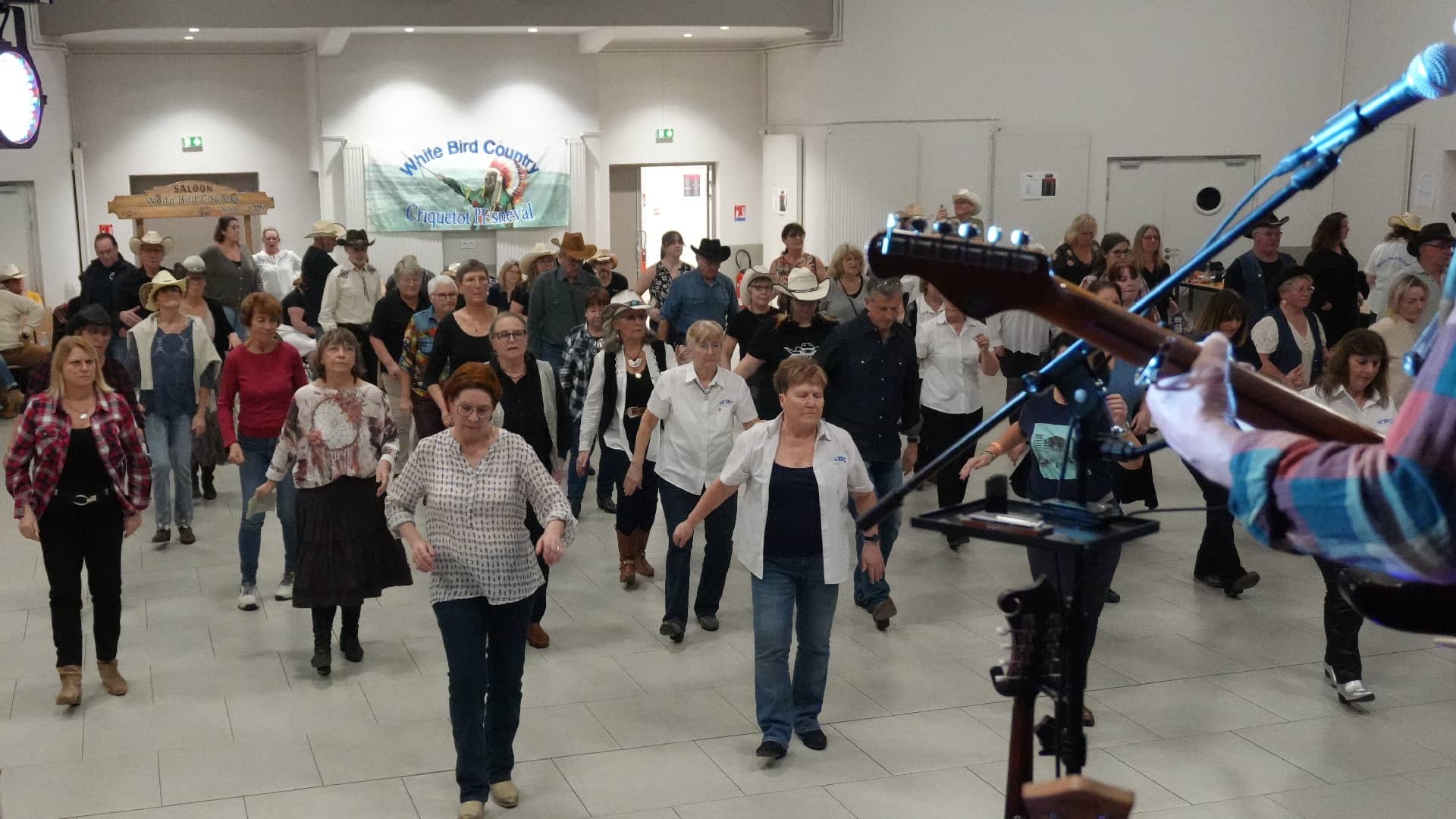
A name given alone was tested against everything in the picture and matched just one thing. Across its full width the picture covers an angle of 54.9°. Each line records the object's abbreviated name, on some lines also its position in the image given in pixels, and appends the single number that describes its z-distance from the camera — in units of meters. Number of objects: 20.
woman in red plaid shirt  5.75
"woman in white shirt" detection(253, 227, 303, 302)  13.52
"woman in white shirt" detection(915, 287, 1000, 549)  8.22
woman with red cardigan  7.09
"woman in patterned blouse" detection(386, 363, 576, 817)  4.77
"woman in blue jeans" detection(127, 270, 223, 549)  8.12
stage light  7.38
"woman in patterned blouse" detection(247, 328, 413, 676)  6.18
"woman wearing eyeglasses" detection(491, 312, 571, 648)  6.72
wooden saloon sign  14.40
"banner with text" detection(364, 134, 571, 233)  15.60
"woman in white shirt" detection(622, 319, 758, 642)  6.77
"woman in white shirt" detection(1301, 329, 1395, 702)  6.07
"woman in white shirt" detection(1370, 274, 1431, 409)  7.67
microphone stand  1.62
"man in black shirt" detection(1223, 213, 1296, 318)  10.54
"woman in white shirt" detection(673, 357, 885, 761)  5.39
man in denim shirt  10.44
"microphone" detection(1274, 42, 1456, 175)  1.56
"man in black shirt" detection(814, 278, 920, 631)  7.09
